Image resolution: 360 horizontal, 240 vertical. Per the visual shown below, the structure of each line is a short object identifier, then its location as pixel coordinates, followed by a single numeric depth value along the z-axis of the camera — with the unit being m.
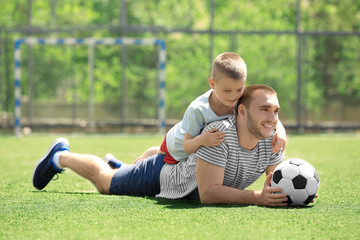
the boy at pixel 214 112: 7.02
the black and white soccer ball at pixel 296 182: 7.24
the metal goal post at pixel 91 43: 24.08
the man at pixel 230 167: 7.09
